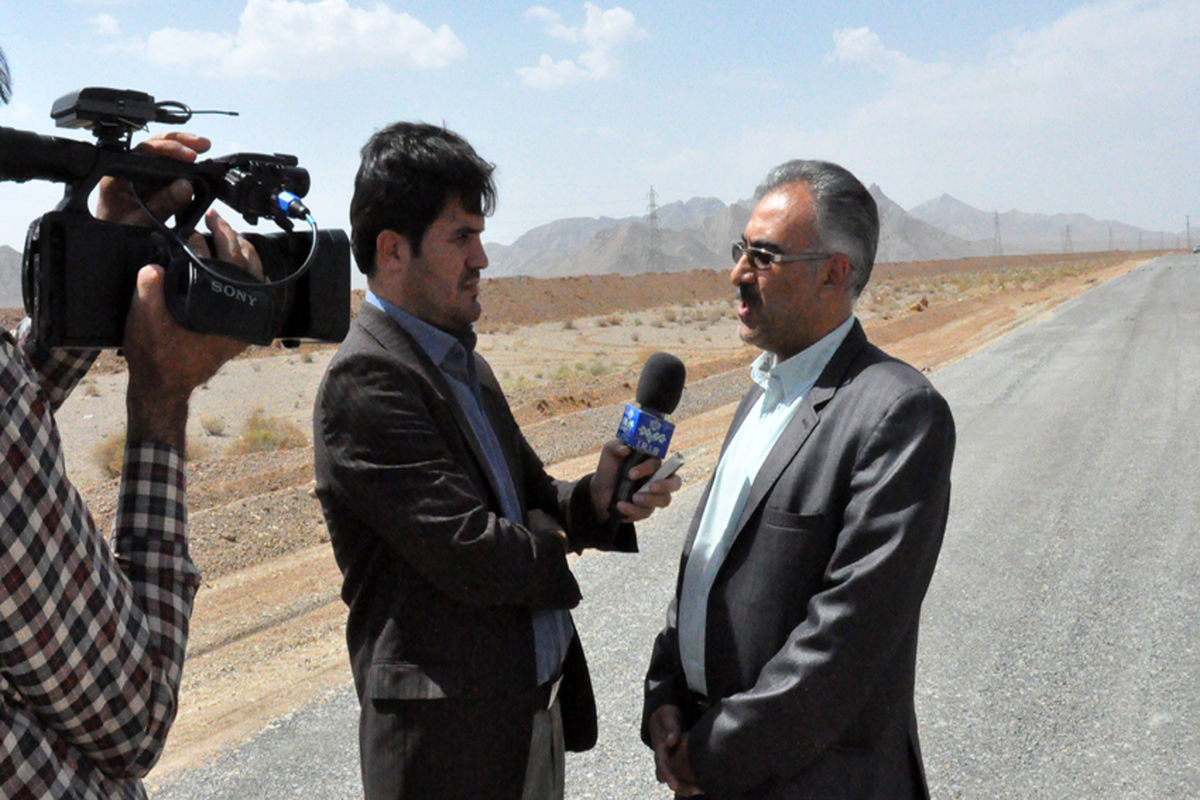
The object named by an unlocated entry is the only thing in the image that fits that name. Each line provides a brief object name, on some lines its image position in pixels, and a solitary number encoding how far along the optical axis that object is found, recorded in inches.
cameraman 46.3
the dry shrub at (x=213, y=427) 746.8
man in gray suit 80.0
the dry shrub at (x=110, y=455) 563.8
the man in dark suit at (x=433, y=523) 81.5
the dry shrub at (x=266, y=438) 628.1
